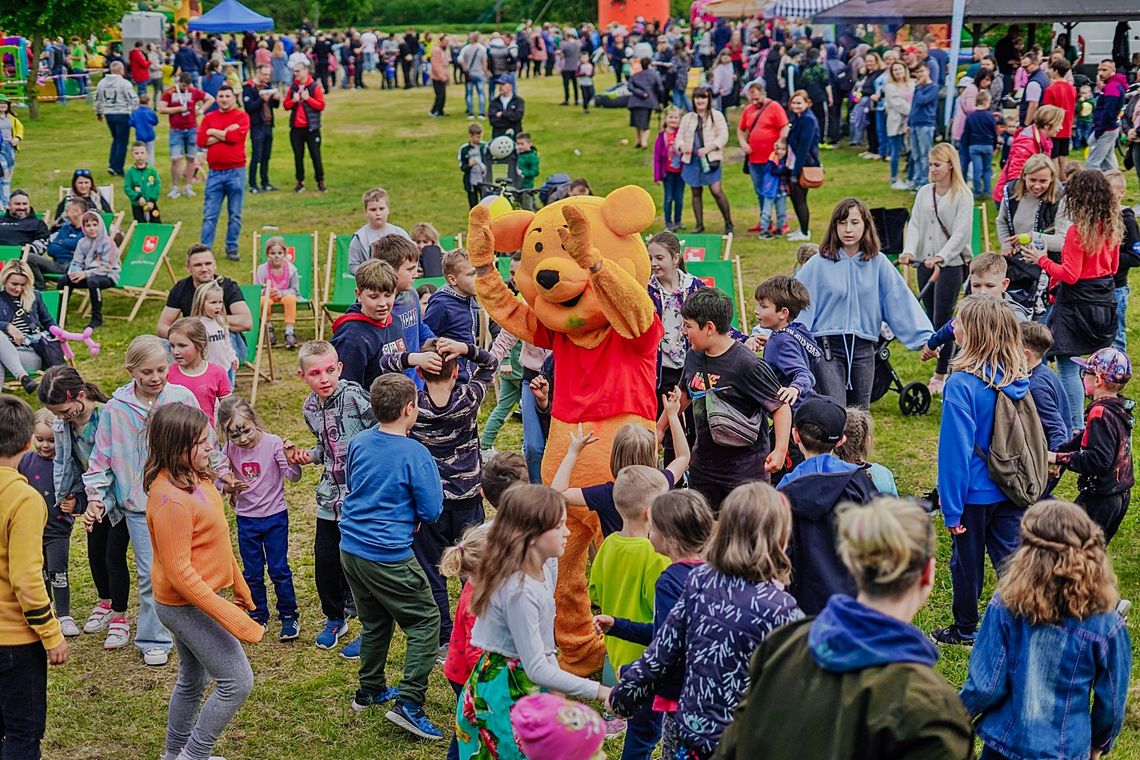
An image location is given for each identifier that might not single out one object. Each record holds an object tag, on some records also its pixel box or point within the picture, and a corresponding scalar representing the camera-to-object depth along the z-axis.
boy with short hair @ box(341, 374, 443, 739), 5.38
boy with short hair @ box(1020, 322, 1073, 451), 6.15
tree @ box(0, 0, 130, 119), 28.64
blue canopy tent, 34.12
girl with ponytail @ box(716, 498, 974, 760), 2.76
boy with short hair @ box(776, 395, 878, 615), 4.74
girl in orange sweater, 4.93
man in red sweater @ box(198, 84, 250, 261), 15.35
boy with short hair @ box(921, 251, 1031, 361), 7.93
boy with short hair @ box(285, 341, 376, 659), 6.30
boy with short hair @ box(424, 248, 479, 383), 7.83
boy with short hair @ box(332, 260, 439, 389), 6.71
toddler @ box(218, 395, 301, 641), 6.54
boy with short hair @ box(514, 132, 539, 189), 16.55
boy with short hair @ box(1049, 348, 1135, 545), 6.16
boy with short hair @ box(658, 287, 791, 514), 6.07
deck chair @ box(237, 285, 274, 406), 11.12
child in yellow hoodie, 4.63
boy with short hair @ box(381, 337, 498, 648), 6.23
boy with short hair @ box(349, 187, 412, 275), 10.50
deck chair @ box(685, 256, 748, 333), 11.20
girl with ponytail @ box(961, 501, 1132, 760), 3.99
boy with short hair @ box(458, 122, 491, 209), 17.11
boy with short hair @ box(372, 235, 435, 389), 7.45
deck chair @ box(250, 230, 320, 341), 12.52
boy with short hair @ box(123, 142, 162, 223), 15.72
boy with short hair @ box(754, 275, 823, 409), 6.67
